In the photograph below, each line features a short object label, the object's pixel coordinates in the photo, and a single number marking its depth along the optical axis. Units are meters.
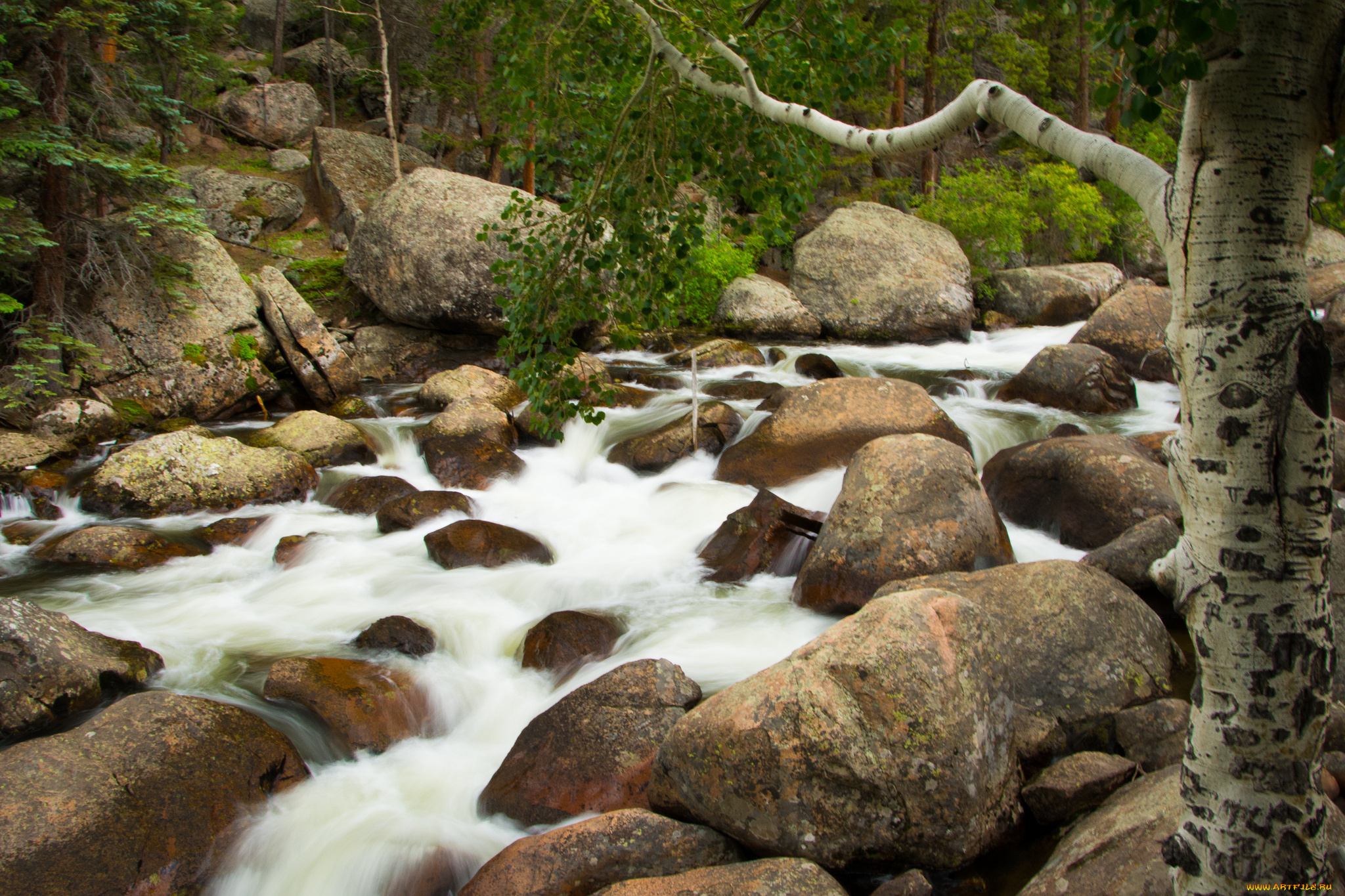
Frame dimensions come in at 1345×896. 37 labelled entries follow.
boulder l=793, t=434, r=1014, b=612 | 6.05
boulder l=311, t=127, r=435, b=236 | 20.16
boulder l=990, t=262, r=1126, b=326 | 18.27
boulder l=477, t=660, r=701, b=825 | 4.28
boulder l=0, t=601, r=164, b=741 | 4.62
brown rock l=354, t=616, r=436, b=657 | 6.03
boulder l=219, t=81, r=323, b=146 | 24.19
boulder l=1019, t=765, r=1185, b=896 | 2.89
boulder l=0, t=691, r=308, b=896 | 3.66
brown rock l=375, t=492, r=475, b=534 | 8.30
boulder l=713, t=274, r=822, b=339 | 16.89
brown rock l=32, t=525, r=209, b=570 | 7.56
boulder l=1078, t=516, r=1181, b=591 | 5.83
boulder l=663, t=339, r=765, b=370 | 14.39
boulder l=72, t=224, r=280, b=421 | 11.17
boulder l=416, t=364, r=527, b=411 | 12.11
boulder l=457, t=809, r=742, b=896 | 3.51
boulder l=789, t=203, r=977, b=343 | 17.36
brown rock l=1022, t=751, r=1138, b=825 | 3.76
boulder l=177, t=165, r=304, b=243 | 19.09
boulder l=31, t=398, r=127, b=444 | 9.95
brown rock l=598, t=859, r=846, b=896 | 3.19
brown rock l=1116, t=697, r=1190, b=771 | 4.11
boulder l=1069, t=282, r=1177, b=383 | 12.40
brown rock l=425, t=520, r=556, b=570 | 7.51
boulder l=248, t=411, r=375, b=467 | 10.22
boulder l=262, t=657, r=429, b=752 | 5.05
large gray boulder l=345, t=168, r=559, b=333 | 13.88
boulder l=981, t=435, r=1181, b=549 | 6.89
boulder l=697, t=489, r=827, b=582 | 7.09
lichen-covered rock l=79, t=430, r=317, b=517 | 8.66
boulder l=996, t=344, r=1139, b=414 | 11.24
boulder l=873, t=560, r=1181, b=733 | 4.52
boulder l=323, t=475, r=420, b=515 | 8.91
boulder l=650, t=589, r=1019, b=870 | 3.49
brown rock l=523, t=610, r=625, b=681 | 5.89
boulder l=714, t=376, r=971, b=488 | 8.99
